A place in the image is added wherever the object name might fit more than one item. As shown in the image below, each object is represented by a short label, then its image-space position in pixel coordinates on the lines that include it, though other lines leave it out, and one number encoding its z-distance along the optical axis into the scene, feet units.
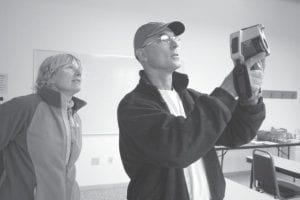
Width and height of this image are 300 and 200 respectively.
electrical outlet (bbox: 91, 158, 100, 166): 14.78
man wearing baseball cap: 2.84
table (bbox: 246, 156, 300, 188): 10.25
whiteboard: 14.58
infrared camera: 2.85
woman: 5.22
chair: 9.63
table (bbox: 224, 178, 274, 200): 6.47
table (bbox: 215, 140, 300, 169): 15.60
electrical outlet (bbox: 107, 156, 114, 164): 15.09
